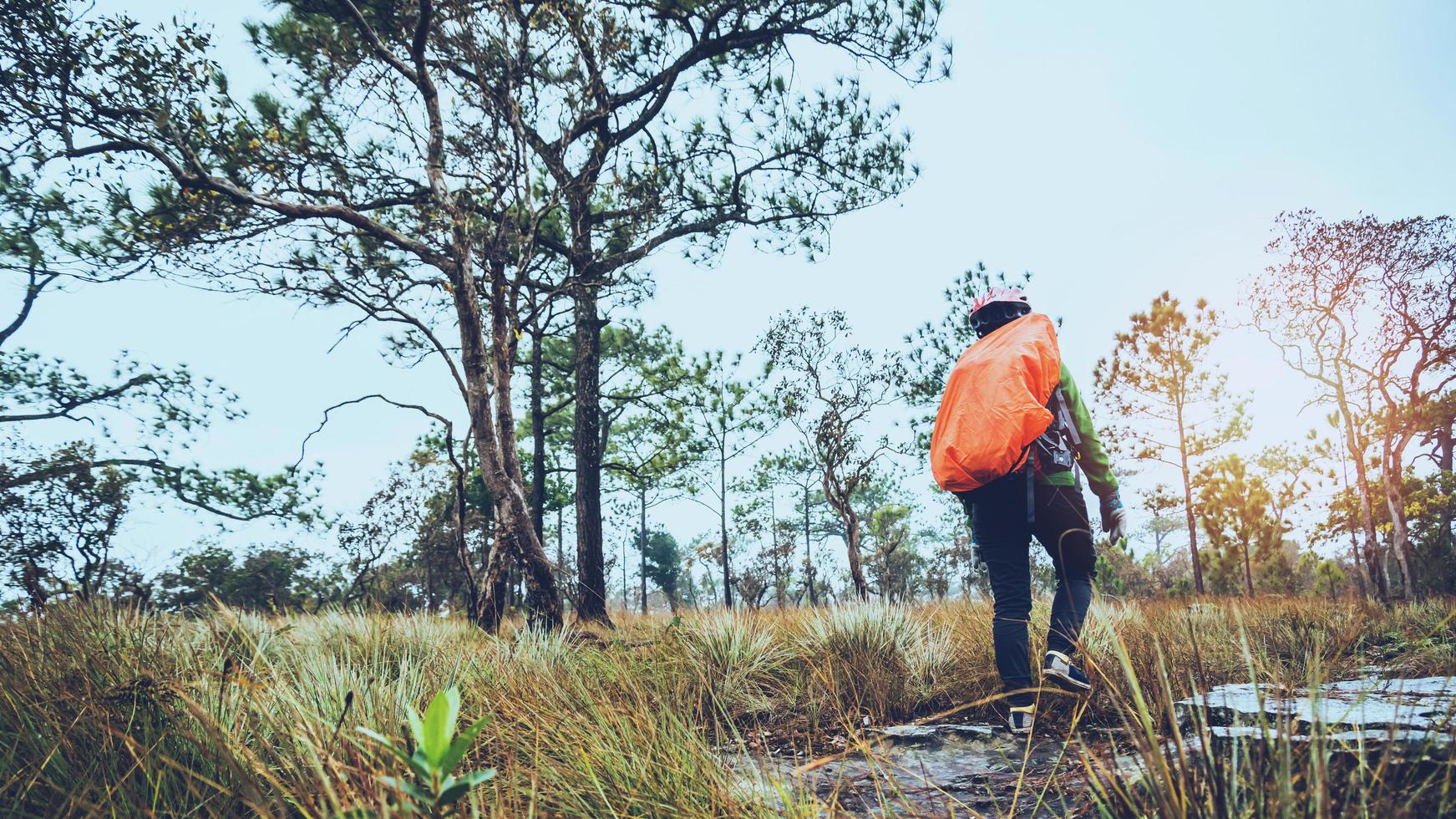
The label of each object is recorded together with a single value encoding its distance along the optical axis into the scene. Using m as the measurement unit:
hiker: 2.90
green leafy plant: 0.78
